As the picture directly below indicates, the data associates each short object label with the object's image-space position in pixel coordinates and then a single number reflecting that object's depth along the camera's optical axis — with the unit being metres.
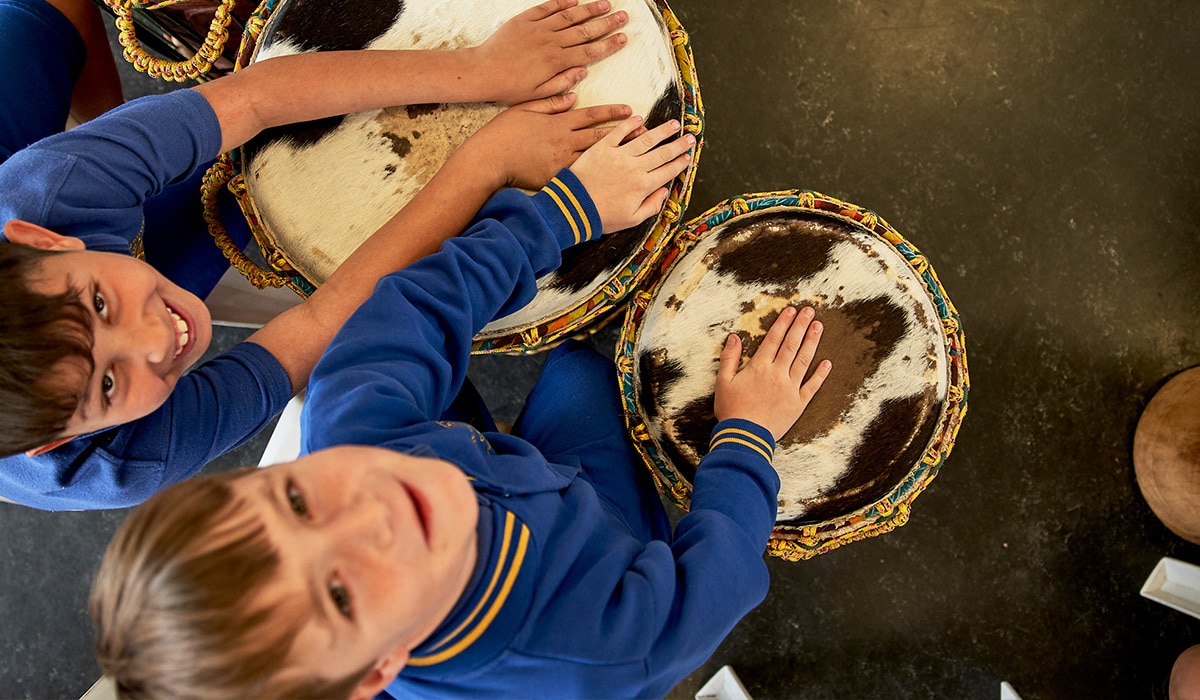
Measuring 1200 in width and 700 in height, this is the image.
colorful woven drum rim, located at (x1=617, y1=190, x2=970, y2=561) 0.92
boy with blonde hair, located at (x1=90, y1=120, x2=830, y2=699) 0.56
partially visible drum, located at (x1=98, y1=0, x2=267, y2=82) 0.97
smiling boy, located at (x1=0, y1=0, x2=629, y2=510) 0.70
